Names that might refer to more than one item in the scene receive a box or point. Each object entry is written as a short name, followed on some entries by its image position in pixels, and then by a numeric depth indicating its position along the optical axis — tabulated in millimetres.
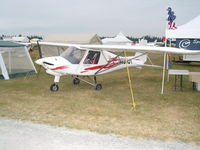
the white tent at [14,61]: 12633
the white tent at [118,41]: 46000
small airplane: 8562
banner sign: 14055
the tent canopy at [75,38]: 21625
